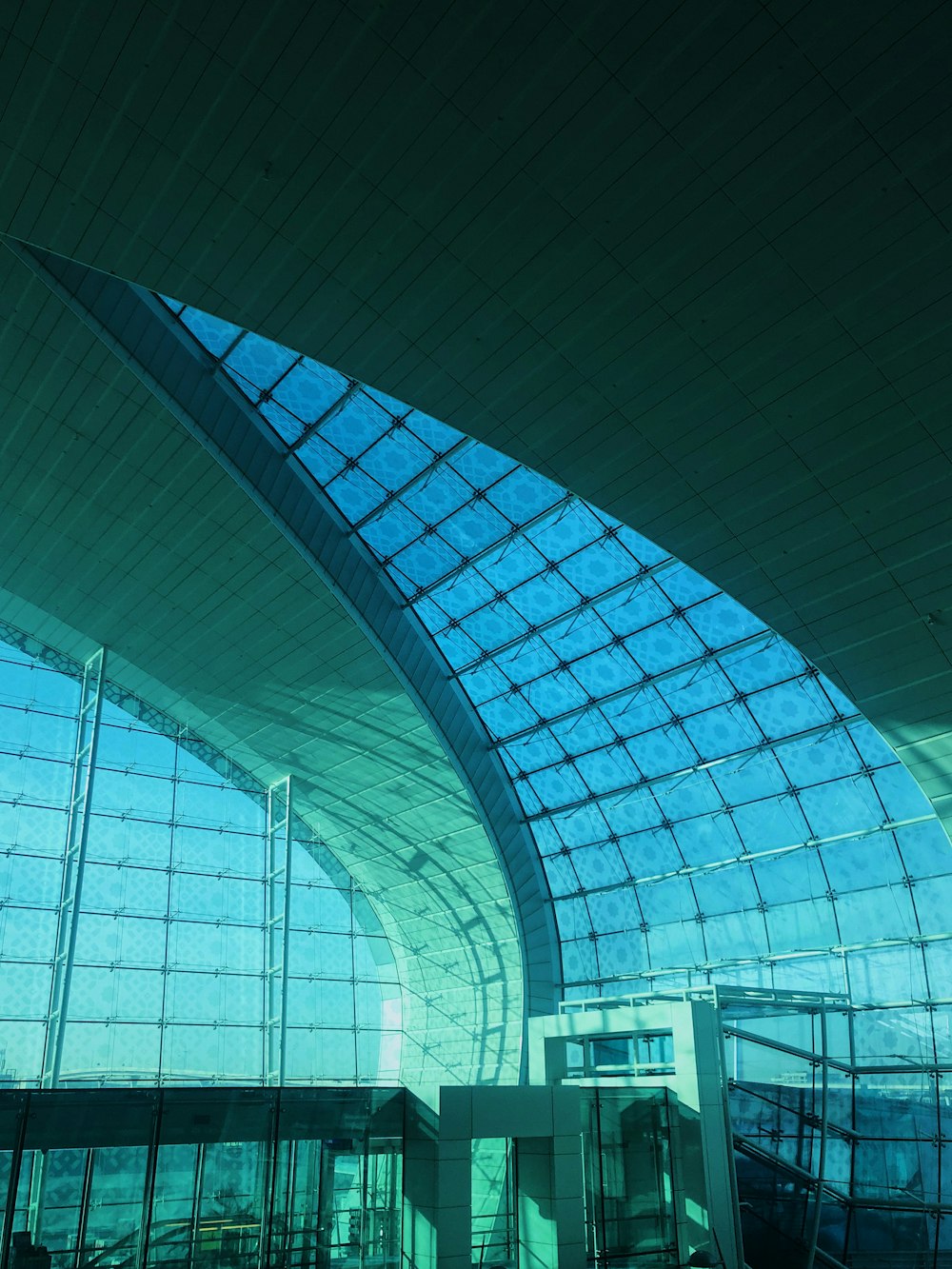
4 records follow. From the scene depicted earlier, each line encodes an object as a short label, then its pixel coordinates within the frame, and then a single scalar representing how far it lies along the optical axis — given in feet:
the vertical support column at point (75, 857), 95.71
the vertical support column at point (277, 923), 112.16
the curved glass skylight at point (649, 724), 87.10
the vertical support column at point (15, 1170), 49.83
